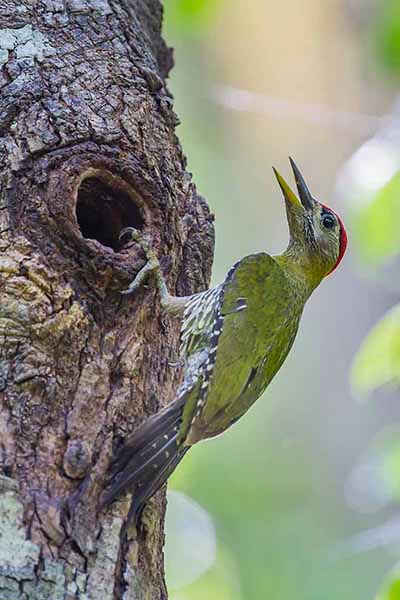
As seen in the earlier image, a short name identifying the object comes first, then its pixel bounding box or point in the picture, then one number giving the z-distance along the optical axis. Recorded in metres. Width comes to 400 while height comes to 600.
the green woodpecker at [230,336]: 5.47
